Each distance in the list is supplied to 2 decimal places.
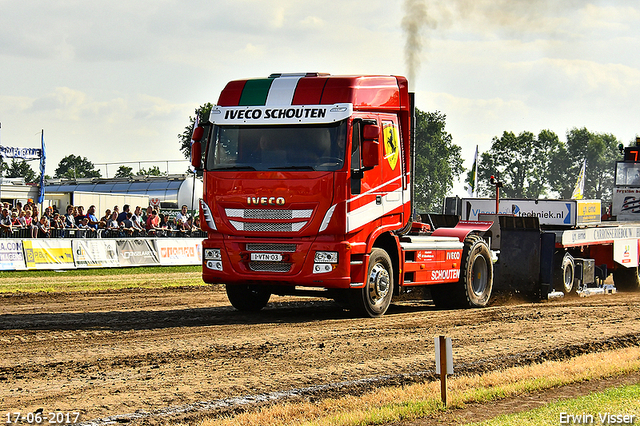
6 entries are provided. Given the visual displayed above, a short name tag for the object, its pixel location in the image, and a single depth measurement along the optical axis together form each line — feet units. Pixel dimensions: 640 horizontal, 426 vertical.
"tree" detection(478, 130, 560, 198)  373.20
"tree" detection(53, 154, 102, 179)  425.28
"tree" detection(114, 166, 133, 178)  323.82
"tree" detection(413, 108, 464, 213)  365.81
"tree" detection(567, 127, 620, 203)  420.36
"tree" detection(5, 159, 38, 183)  410.15
